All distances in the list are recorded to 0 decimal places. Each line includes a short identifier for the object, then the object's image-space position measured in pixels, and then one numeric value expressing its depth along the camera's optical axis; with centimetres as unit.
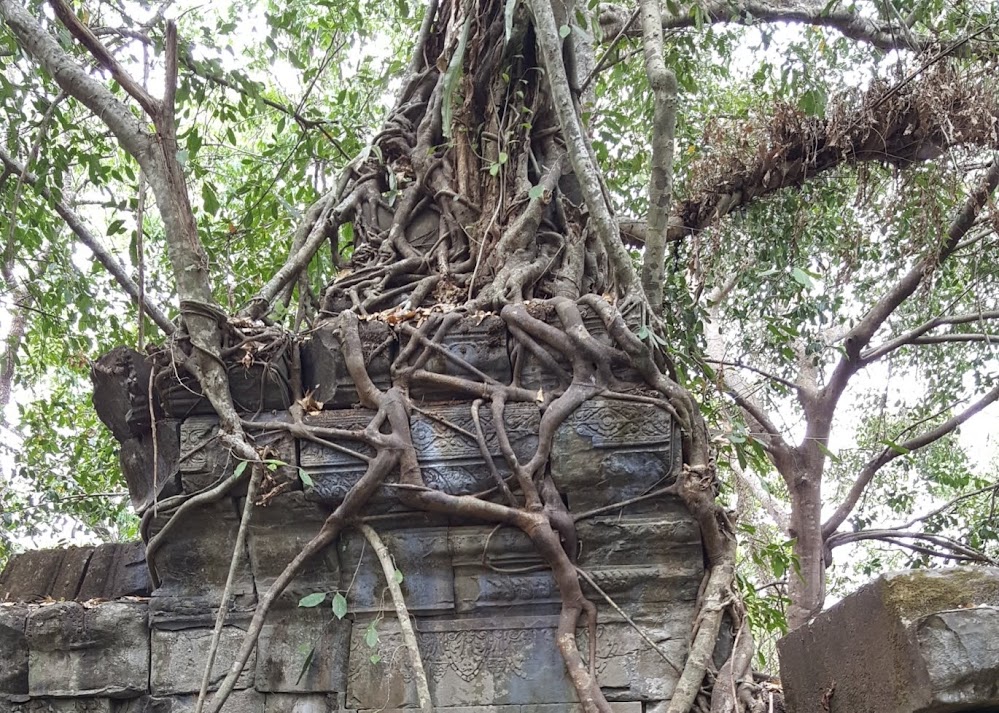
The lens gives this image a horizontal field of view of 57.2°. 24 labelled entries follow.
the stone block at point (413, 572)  260
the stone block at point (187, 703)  262
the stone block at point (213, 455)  270
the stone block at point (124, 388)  288
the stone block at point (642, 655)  246
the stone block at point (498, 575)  255
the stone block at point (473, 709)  247
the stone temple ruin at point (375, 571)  253
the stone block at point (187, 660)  266
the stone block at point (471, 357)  275
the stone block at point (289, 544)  265
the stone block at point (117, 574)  305
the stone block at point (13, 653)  283
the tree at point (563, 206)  263
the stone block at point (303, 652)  260
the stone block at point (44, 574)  315
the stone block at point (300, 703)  260
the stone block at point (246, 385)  281
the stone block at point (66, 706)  273
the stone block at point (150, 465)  280
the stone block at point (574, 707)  243
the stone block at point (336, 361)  277
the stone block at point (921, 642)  159
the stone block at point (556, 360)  266
